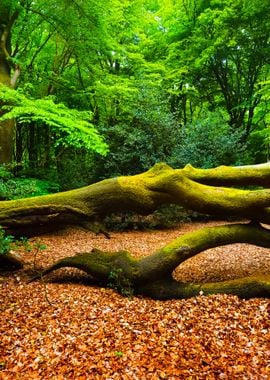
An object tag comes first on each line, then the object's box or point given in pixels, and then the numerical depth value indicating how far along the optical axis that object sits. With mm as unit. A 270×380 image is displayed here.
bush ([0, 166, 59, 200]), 6864
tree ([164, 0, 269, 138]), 12750
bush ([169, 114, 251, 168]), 11641
